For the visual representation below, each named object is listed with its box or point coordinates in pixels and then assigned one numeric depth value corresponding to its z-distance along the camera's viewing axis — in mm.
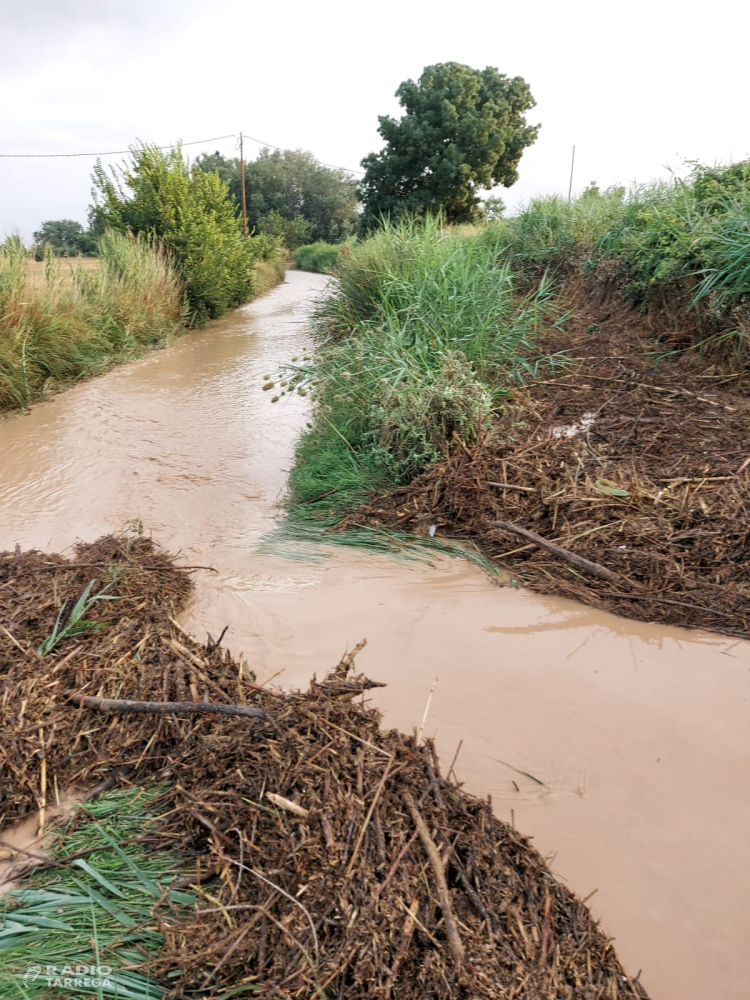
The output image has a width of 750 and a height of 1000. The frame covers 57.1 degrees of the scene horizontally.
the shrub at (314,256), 30444
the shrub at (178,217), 12750
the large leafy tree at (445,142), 23812
